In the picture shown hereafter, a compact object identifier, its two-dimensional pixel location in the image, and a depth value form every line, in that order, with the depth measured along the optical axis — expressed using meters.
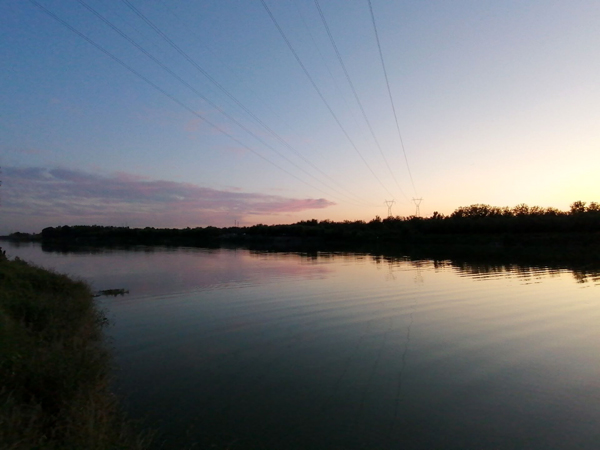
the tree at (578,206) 89.74
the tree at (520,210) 99.05
